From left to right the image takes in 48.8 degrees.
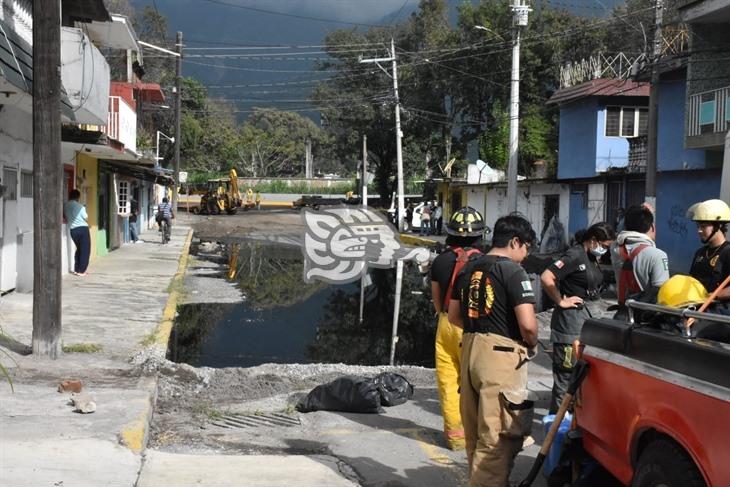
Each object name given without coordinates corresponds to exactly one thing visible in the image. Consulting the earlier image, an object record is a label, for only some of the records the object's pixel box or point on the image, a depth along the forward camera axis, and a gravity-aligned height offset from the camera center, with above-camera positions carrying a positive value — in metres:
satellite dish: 37.75 +1.21
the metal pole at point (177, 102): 42.47 +4.61
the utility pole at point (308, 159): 96.62 +3.88
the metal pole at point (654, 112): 18.53 +1.96
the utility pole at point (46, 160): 8.12 +0.28
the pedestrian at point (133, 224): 28.83 -1.26
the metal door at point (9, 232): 12.29 -0.70
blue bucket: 4.59 -1.45
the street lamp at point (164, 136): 47.72 +3.57
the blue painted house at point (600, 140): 27.20 +1.98
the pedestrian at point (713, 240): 5.87 -0.32
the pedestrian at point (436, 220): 38.19 -1.28
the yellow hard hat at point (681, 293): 4.07 -0.49
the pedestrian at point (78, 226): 16.23 -0.78
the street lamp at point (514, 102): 25.08 +2.91
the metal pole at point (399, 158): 38.25 +1.65
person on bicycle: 28.45 -0.89
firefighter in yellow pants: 5.65 -0.82
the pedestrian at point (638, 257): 6.11 -0.47
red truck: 3.13 -0.90
